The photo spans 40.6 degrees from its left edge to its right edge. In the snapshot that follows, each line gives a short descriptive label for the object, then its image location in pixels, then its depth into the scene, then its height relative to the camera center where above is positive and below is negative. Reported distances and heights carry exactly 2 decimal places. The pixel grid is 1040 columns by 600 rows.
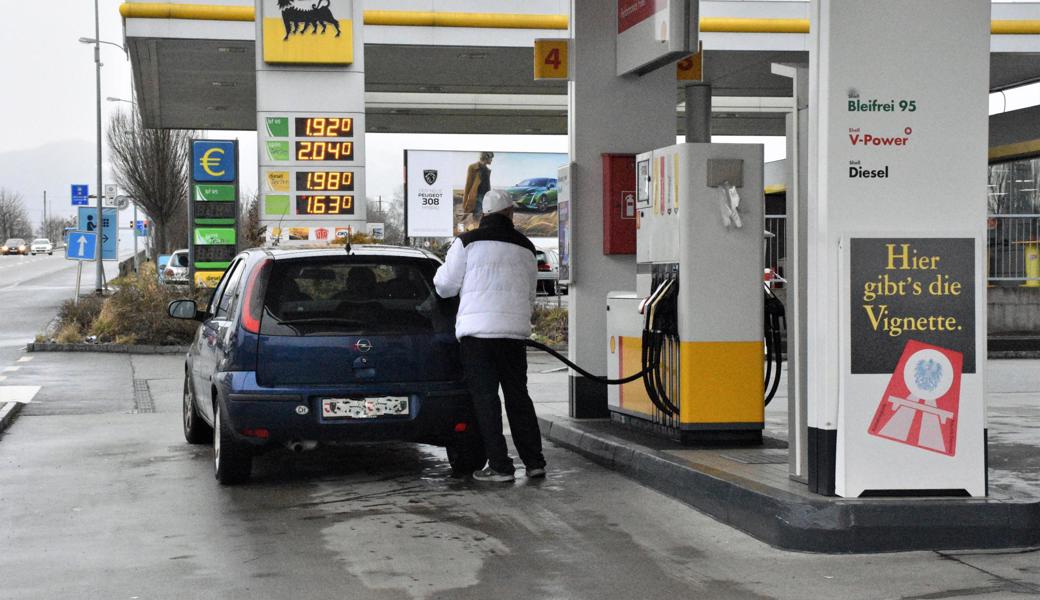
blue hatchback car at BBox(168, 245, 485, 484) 8.49 -0.66
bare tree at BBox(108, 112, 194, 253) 54.59 +3.28
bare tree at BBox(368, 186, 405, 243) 107.81 +3.34
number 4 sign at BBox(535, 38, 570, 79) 11.72 +1.61
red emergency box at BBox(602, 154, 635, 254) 11.25 +0.39
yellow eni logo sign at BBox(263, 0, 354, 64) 25.09 +3.94
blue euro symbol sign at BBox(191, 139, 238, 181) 25.62 +1.66
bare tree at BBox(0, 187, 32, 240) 162.27 +4.30
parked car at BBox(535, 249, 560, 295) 41.22 -0.61
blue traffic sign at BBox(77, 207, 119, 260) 33.25 +0.62
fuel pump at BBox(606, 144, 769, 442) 9.23 -0.35
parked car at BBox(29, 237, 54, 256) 118.62 +0.45
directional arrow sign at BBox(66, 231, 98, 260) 29.17 +0.13
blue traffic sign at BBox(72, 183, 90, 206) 44.72 +1.88
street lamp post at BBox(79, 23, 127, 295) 34.06 +1.00
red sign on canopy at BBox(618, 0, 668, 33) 10.57 +1.85
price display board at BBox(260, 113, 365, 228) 25.48 +1.51
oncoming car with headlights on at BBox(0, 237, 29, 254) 116.22 +0.45
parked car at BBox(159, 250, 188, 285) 41.65 -0.35
